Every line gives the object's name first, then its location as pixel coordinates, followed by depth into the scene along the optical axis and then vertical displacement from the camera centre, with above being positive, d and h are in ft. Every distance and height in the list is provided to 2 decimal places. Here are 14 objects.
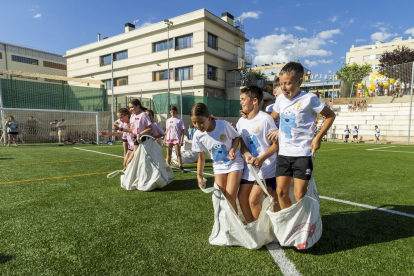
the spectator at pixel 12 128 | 47.07 -2.02
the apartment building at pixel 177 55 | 101.04 +27.12
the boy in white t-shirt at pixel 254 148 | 9.32 -1.16
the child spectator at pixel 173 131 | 25.91 -1.44
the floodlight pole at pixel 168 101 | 79.45 +4.97
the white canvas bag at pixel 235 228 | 8.73 -3.86
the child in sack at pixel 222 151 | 9.38 -1.29
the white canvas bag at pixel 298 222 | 8.39 -3.51
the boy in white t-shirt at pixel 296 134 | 8.63 -0.59
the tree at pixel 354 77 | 87.56 +14.10
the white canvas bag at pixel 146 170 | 17.07 -3.63
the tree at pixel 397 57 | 133.90 +31.89
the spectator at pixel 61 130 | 56.54 -2.89
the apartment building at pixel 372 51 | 229.62 +61.47
